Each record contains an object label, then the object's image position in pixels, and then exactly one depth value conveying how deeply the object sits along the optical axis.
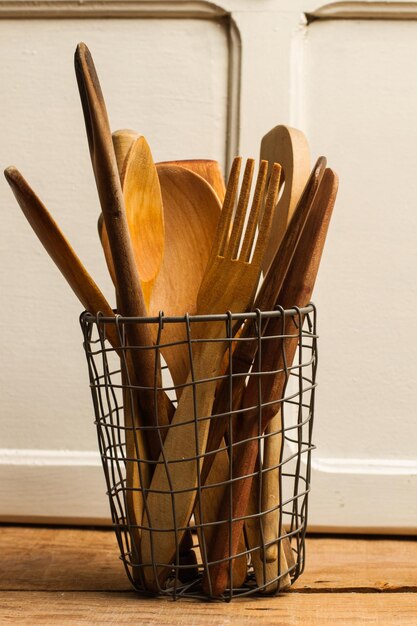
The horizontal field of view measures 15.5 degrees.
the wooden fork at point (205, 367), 1.04
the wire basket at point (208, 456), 1.05
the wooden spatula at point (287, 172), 1.07
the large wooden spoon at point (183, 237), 1.09
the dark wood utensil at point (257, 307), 1.03
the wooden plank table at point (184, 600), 1.04
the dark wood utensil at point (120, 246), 0.99
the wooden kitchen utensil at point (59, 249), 1.02
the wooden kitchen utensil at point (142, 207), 1.06
